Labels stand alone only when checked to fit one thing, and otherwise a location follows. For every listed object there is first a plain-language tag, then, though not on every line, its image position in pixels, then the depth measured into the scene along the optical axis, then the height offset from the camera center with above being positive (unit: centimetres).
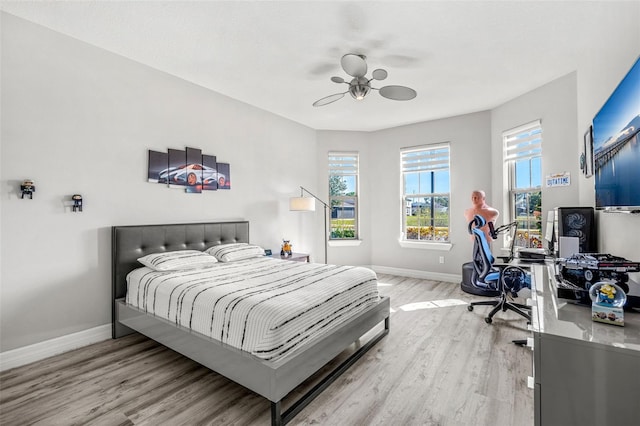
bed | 169 -86
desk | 97 -54
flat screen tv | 136 +34
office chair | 308 -69
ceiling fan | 249 +121
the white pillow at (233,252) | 330 -43
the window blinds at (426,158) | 491 +94
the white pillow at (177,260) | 273 -44
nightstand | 414 -62
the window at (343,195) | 560 +35
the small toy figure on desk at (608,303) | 112 -35
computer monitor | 305 -21
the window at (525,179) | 379 +45
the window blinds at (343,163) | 558 +95
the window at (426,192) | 496 +36
